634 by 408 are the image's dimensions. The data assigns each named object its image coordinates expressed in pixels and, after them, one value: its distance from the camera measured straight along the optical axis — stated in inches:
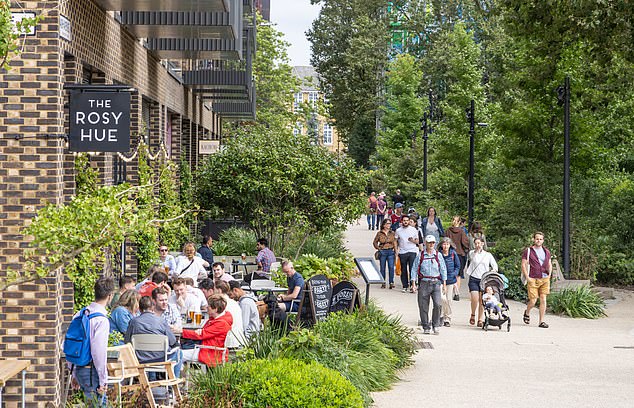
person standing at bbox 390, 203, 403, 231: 1357.8
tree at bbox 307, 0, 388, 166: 2908.5
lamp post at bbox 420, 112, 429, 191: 1943.9
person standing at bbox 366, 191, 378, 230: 2114.9
